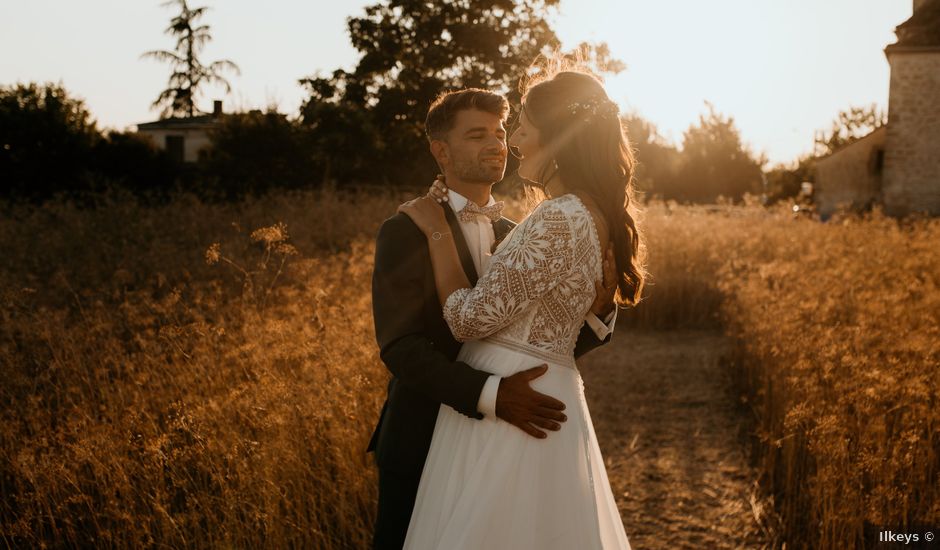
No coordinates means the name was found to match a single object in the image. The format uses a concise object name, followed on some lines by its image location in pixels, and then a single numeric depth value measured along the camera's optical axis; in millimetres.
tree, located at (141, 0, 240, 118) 35141
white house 35344
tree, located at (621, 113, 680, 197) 48500
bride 2074
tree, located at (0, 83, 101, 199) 17500
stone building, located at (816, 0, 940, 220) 22656
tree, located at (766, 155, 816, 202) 52125
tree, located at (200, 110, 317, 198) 19500
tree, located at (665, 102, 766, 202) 48906
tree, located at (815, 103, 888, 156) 66062
